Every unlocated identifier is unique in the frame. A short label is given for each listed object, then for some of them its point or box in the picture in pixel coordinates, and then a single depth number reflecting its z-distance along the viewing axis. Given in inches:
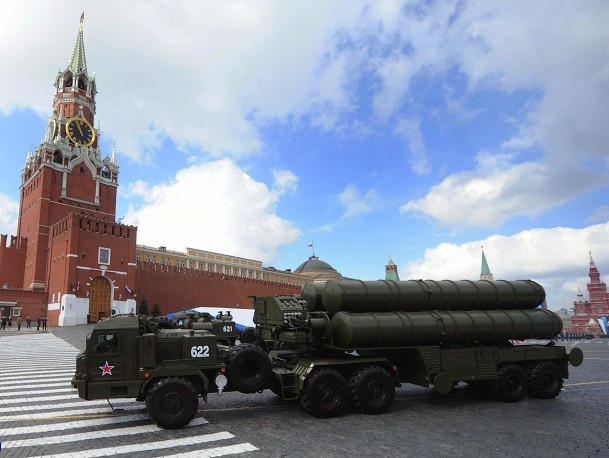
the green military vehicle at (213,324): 814.3
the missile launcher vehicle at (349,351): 344.8
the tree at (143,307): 2008.9
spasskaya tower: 2121.2
